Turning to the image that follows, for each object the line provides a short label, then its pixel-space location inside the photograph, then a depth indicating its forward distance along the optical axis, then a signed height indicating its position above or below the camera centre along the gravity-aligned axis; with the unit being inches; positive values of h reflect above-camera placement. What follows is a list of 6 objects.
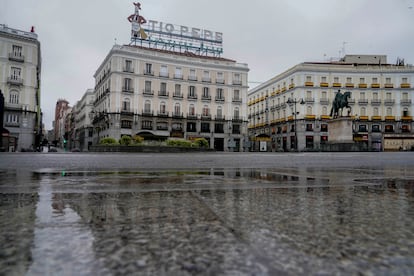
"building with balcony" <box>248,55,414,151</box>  1926.7 +347.2
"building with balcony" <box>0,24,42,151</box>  1357.0 +326.3
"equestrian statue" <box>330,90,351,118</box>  1023.6 +182.3
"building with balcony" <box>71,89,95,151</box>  2396.7 +242.9
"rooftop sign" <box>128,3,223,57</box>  1688.0 +703.7
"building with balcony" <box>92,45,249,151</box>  1585.9 +320.5
